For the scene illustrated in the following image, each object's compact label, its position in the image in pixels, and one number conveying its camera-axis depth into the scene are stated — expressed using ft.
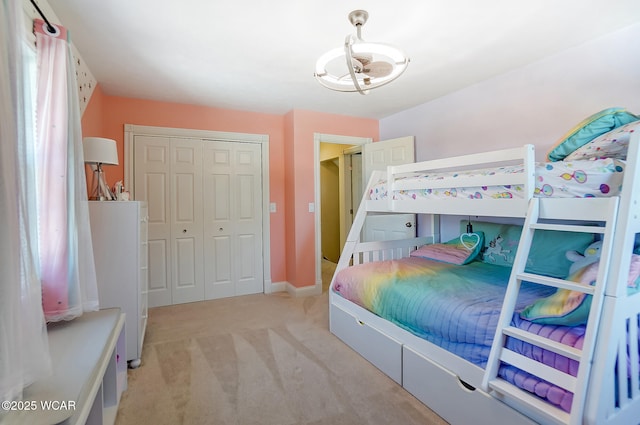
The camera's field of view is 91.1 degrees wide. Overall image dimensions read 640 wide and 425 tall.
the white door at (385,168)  12.07
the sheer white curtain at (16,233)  2.88
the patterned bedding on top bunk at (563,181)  4.79
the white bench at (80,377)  3.16
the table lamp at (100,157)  7.34
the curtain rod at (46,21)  4.94
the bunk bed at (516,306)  3.85
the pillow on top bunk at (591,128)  5.42
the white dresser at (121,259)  6.83
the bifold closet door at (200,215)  11.24
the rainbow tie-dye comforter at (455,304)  4.28
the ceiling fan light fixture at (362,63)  5.51
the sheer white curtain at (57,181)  4.72
